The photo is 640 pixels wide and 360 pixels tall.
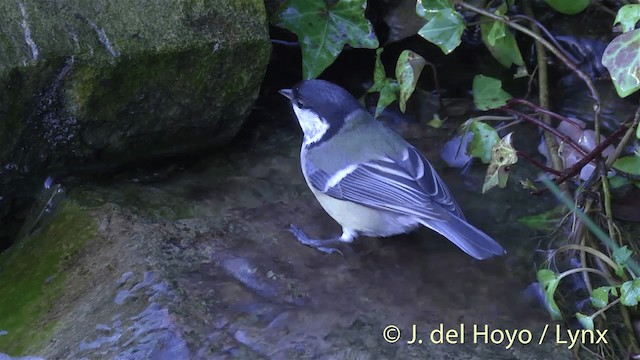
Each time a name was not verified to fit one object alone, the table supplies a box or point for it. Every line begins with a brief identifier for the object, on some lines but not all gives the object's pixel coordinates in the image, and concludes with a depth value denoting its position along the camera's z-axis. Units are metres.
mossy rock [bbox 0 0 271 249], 4.94
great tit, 5.13
